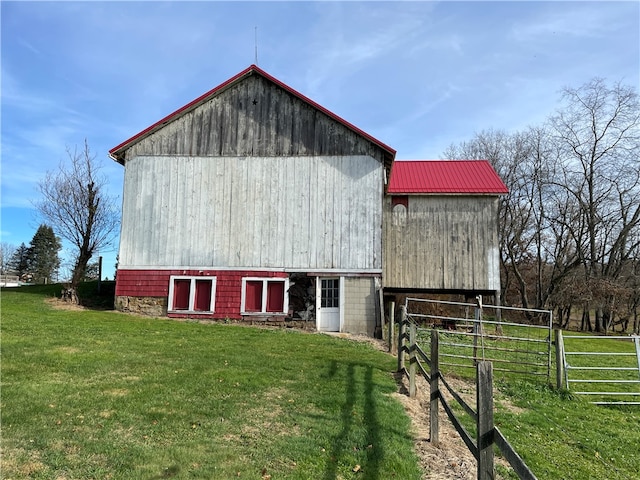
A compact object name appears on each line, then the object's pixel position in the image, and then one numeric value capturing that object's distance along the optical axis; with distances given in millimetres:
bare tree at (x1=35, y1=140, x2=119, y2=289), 22359
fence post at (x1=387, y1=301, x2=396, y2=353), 13359
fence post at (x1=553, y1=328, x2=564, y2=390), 9930
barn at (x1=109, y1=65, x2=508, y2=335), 17641
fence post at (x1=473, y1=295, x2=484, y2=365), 12044
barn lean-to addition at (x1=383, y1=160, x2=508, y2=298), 19047
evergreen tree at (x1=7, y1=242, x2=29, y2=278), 68062
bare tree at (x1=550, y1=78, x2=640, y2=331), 32875
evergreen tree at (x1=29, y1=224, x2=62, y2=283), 64125
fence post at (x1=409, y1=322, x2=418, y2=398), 8328
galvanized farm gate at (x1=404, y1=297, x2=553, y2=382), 11883
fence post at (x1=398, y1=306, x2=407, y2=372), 9920
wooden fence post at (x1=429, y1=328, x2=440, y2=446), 5965
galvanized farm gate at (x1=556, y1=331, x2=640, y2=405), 10055
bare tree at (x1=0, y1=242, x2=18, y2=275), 73400
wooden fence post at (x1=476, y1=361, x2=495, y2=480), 3670
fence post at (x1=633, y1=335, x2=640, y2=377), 10198
